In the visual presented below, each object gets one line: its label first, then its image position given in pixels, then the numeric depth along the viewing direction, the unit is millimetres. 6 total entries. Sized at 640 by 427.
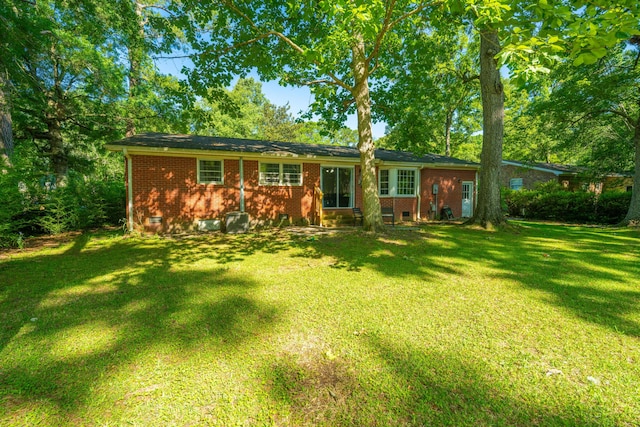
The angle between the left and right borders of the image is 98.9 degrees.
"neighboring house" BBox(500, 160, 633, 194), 20261
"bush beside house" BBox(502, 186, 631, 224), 13906
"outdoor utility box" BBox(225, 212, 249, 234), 9961
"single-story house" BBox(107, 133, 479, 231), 9453
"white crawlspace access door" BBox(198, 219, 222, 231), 10109
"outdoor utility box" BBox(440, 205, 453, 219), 14594
